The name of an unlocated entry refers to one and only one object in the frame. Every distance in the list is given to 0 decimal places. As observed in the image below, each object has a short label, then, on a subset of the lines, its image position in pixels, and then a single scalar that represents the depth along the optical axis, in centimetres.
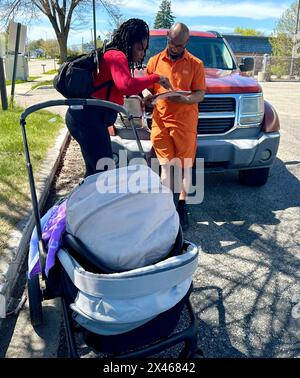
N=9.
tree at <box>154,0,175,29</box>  7062
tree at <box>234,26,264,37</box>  9436
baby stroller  198
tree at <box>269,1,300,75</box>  3616
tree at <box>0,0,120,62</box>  2470
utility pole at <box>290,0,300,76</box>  3591
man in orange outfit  404
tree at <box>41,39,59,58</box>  7494
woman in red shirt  319
